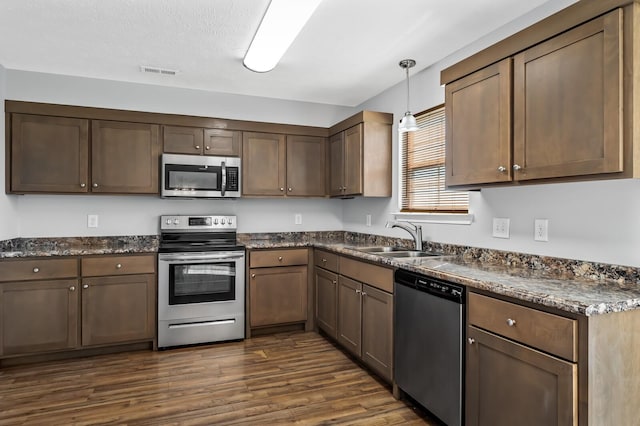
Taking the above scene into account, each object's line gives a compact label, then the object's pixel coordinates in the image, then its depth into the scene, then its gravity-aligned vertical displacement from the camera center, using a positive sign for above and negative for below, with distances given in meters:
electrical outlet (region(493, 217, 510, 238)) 2.56 -0.09
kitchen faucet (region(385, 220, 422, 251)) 3.29 -0.16
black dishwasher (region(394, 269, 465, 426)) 2.09 -0.75
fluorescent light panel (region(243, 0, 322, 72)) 2.23 +1.17
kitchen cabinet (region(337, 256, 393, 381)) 2.75 -0.76
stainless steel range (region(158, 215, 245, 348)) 3.57 -0.72
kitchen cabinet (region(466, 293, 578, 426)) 1.53 -0.66
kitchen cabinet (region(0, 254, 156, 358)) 3.17 -0.76
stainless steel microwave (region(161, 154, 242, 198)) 3.79 +0.36
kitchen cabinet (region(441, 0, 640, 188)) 1.60 +0.54
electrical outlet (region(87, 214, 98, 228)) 3.82 -0.08
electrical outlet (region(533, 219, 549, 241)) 2.29 -0.10
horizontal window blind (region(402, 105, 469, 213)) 3.19 +0.37
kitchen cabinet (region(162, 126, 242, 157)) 3.89 +0.72
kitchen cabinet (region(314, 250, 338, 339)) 3.59 -0.74
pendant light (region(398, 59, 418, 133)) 2.83 +0.64
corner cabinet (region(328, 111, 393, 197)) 3.77 +0.57
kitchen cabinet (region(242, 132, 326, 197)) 4.18 +0.52
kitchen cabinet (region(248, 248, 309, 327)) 3.88 -0.74
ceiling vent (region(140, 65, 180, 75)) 3.47 +1.27
